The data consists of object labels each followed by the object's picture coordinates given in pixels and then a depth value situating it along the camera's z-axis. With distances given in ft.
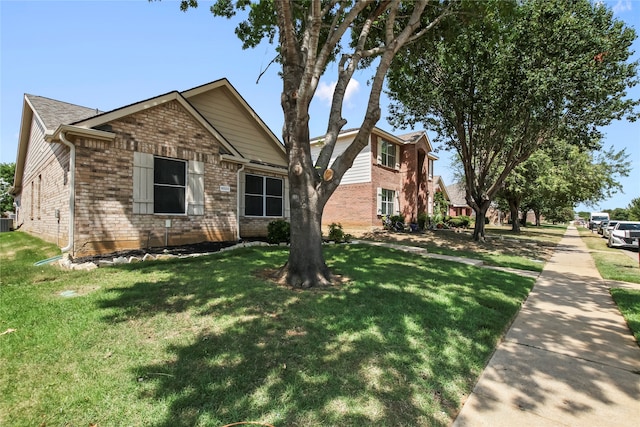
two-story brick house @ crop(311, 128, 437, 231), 65.77
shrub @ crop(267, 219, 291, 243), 38.47
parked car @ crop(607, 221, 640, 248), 63.21
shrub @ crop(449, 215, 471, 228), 99.55
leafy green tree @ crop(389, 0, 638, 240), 41.27
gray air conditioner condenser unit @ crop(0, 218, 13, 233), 72.59
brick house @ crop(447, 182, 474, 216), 175.52
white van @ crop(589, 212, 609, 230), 148.64
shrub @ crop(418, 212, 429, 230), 74.33
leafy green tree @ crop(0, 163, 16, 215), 161.89
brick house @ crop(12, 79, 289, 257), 27.37
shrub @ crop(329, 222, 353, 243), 45.37
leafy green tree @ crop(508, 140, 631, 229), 83.71
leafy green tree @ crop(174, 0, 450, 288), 19.53
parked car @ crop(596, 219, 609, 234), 111.55
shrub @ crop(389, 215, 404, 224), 67.77
